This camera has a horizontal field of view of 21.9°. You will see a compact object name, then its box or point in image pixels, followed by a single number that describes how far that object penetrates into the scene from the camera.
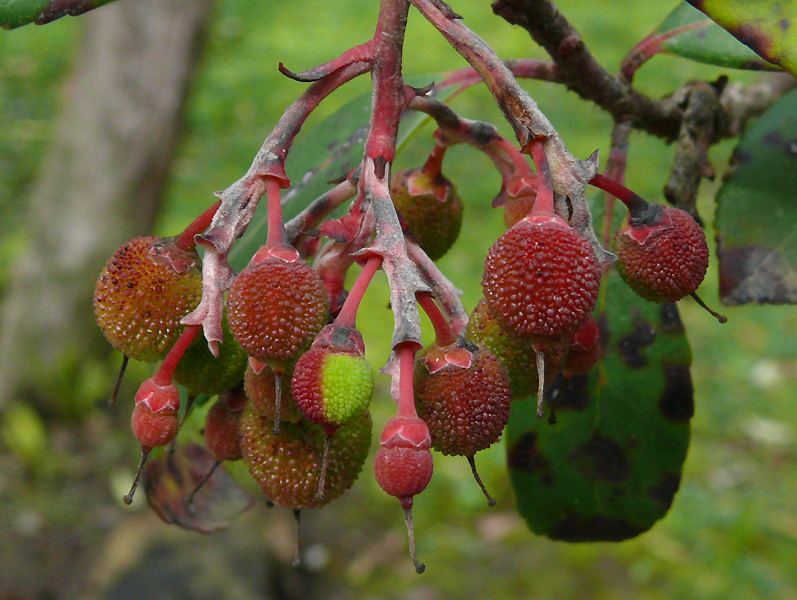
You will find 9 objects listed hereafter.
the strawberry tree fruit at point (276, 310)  0.23
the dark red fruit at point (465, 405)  0.23
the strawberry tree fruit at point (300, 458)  0.24
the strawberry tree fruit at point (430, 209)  0.27
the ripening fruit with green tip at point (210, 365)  0.24
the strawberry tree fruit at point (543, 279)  0.22
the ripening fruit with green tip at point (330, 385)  0.22
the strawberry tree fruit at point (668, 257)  0.24
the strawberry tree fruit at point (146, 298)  0.24
